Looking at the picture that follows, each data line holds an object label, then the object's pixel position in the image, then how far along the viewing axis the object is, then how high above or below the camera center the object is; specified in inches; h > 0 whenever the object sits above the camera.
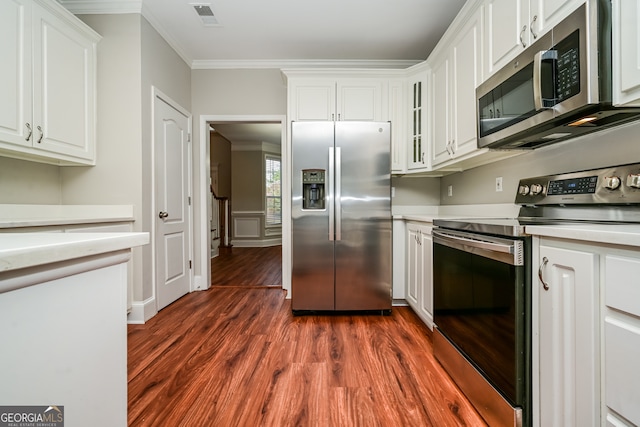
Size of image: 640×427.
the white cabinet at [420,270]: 88.3 -20.0
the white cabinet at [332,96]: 116.2 +45.4
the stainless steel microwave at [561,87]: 42.8 +21.2
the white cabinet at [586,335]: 31.1 -15.2
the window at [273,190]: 284.5 +20.0
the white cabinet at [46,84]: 71.6 +34.8
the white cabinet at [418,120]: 111.1 +35.1
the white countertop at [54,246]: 18.6 -2.7
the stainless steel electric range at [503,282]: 44.9 -13.1
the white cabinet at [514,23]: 51.8 +37.1
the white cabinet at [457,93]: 77.8 +35.6
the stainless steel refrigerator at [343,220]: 103.9 -3.5
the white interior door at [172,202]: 108.5 +3.3
